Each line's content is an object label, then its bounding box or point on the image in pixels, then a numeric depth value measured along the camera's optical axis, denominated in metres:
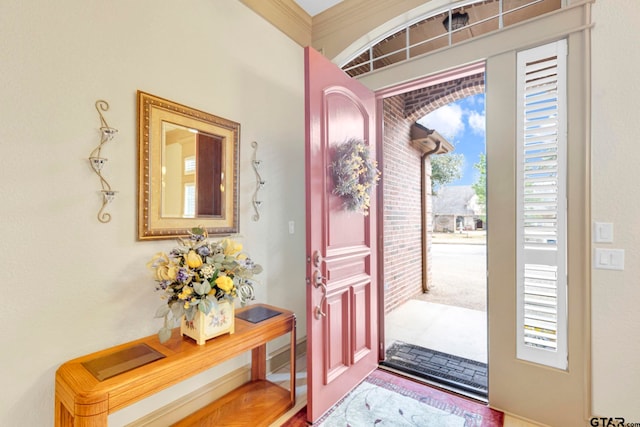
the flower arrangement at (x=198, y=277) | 1.42
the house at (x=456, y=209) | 7.29
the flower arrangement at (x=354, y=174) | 2.02
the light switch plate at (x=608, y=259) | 1.58
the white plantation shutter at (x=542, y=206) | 1.74
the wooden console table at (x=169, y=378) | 1.10
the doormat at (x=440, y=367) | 2.24
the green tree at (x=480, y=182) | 6.63
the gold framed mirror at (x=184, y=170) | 1.59
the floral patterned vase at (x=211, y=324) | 1.49
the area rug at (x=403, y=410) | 1.82
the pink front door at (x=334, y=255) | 1.85
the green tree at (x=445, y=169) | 7.02
